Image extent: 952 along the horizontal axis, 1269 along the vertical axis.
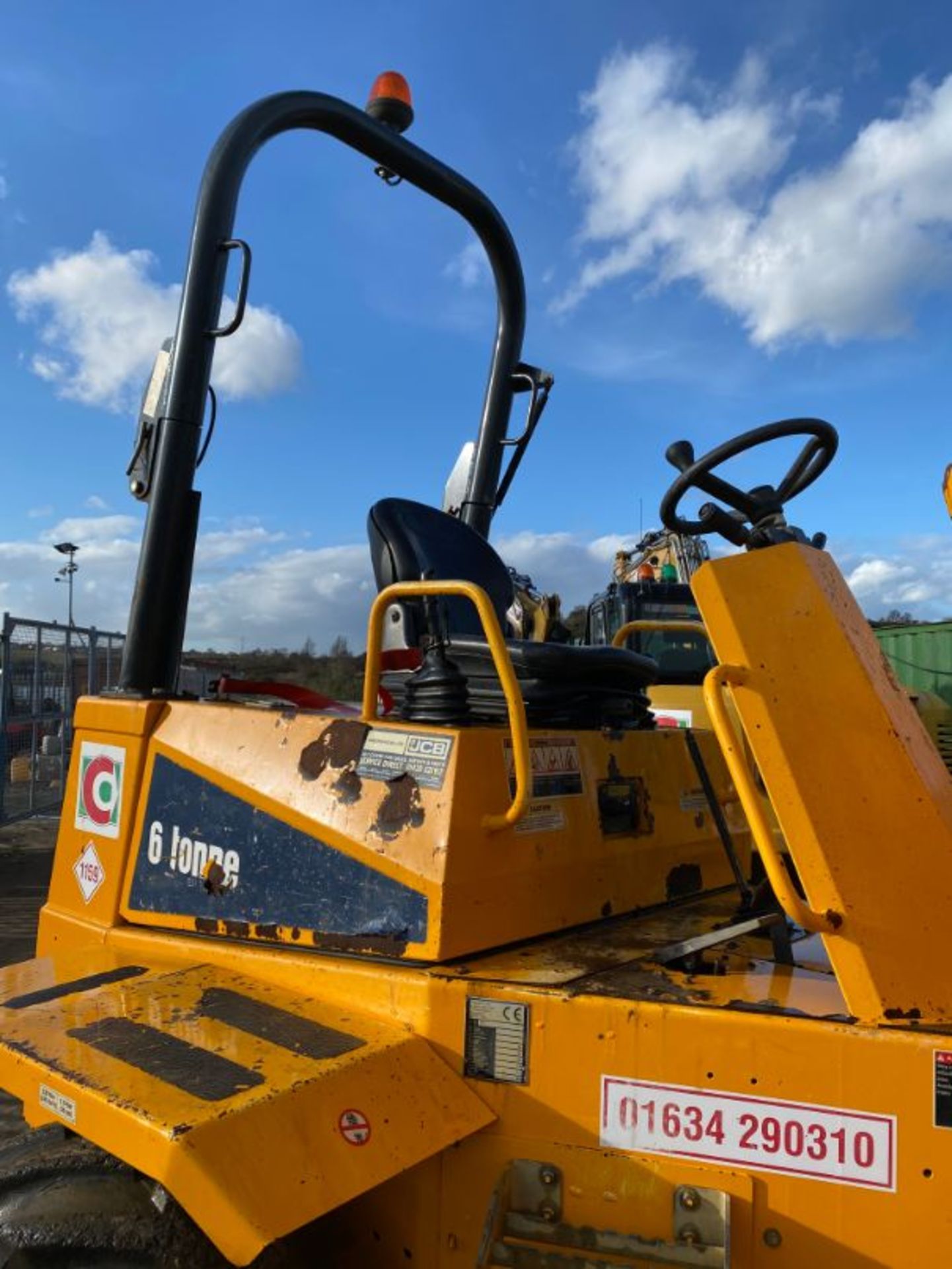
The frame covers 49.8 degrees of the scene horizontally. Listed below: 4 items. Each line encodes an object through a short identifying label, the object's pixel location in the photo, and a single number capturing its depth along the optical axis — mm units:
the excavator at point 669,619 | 7762
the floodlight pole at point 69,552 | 20578
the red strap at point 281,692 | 3051
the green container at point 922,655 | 15164
